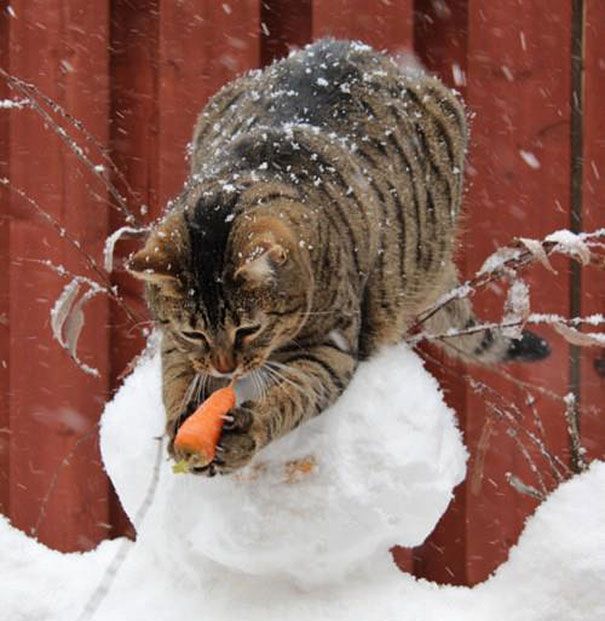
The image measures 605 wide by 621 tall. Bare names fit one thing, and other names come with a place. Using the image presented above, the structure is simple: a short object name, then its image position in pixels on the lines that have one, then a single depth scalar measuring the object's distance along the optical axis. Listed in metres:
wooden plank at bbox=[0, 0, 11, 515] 4.10
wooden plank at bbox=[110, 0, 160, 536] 4.04
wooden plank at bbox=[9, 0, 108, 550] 4.05
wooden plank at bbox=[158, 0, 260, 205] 4.01
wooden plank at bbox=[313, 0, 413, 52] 3.97
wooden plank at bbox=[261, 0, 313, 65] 4.02
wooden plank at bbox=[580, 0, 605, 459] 3.98
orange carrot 3.41
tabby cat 3.58
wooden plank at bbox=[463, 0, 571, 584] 3.98
